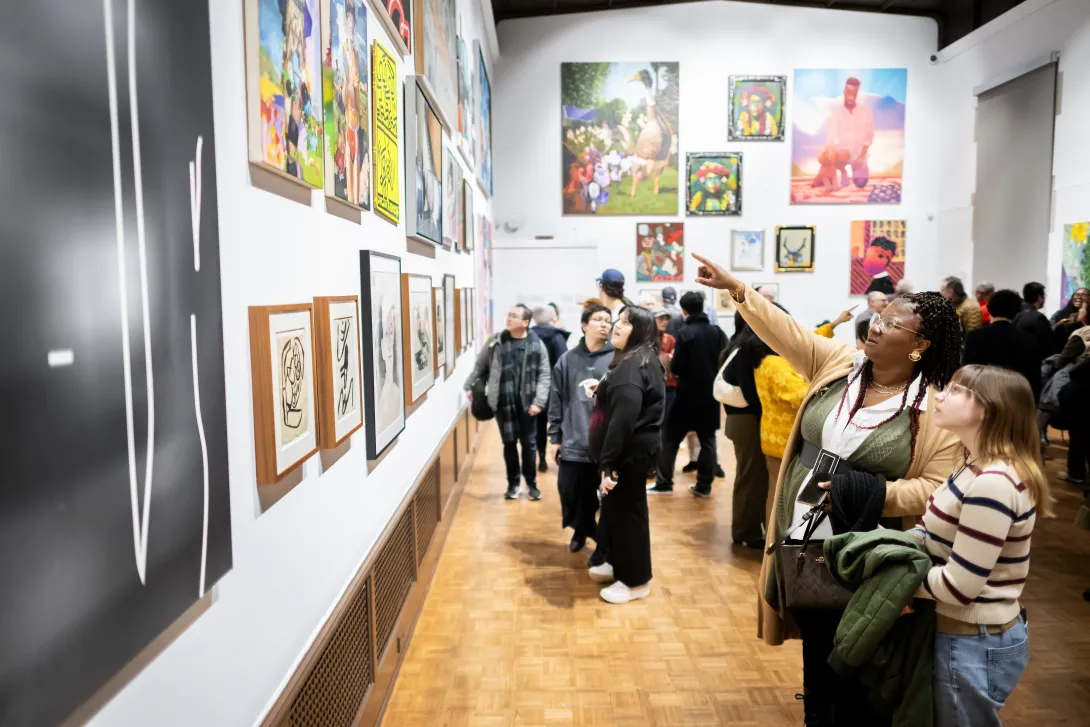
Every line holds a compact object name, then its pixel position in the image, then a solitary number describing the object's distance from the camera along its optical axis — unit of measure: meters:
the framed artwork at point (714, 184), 13.58
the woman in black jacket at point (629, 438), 4.62
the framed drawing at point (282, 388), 2.11
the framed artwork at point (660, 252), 13.63
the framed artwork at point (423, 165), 4.57
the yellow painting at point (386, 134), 3.67
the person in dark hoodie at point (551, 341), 8.02
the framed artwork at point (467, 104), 7.84
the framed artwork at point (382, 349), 3.42
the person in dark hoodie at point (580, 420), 5.33
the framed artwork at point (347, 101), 2.81
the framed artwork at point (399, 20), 3.85
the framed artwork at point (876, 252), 13.77
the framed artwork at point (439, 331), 5.49
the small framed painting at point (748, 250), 13.73
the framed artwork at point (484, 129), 10.50
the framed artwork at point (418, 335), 4.36
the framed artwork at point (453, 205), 6.36
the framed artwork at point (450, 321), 6.33
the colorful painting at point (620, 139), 13.43
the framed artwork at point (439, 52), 5.10
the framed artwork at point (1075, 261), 9.91
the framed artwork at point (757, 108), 13.46
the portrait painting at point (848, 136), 13.55
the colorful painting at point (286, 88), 2.08
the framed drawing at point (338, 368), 2.71
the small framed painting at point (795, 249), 13.71
